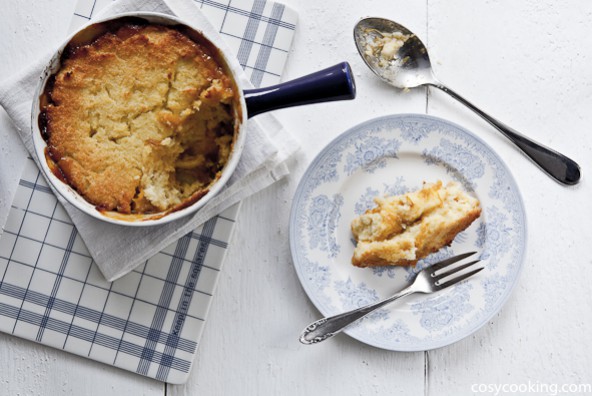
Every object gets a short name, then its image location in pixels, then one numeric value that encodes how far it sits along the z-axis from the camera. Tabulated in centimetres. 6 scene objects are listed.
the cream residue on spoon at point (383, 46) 89
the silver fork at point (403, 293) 86
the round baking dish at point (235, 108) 76
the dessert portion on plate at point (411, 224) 86
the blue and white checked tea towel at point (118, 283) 87
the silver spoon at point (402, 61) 88
